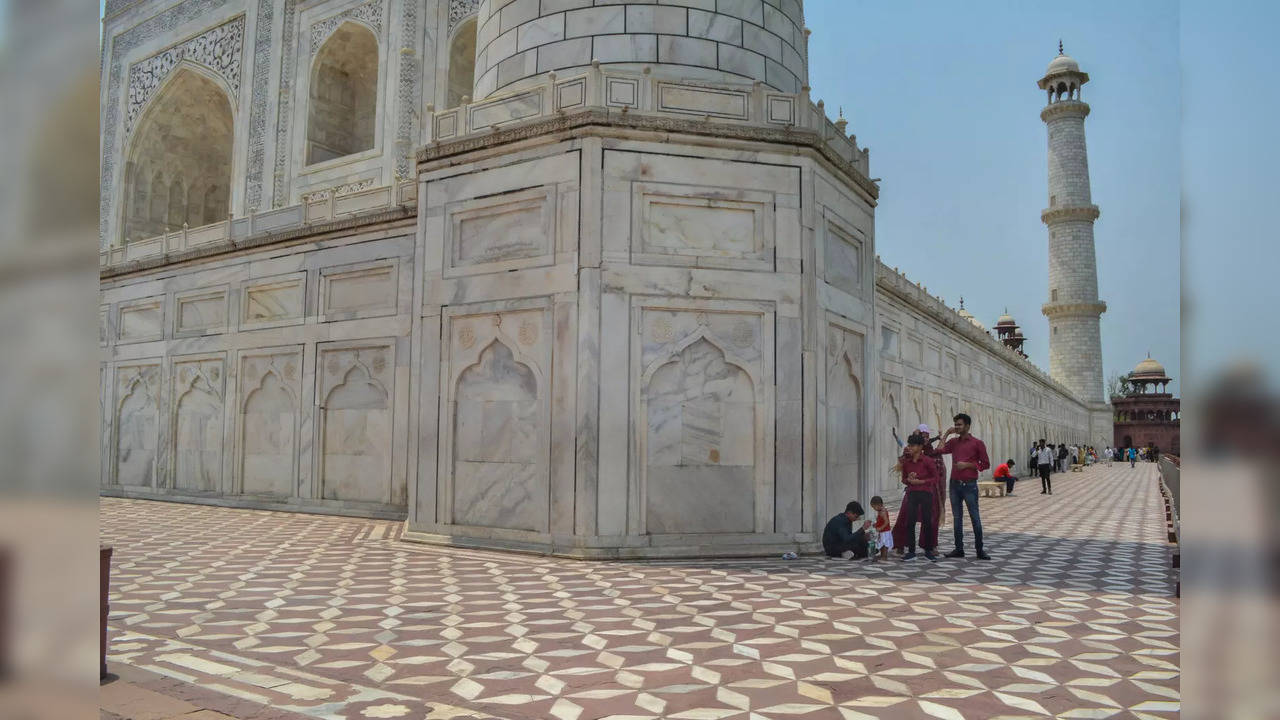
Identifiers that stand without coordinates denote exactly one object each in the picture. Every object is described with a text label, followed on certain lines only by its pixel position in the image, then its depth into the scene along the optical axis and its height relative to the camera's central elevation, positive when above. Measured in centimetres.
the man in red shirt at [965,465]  681 -34
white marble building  676 +96
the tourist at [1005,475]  1587 -98
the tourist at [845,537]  669 -92
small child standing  671 -89
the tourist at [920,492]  685 -57
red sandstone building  4738 +38
